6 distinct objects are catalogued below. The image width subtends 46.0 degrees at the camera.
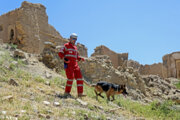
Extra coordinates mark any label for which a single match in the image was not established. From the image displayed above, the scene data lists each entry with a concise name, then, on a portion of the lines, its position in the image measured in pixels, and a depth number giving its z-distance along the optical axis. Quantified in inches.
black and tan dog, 251.1
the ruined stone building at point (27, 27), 547.2
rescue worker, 217.9
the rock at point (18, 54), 320.2
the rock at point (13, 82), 206.8
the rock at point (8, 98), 152.5
